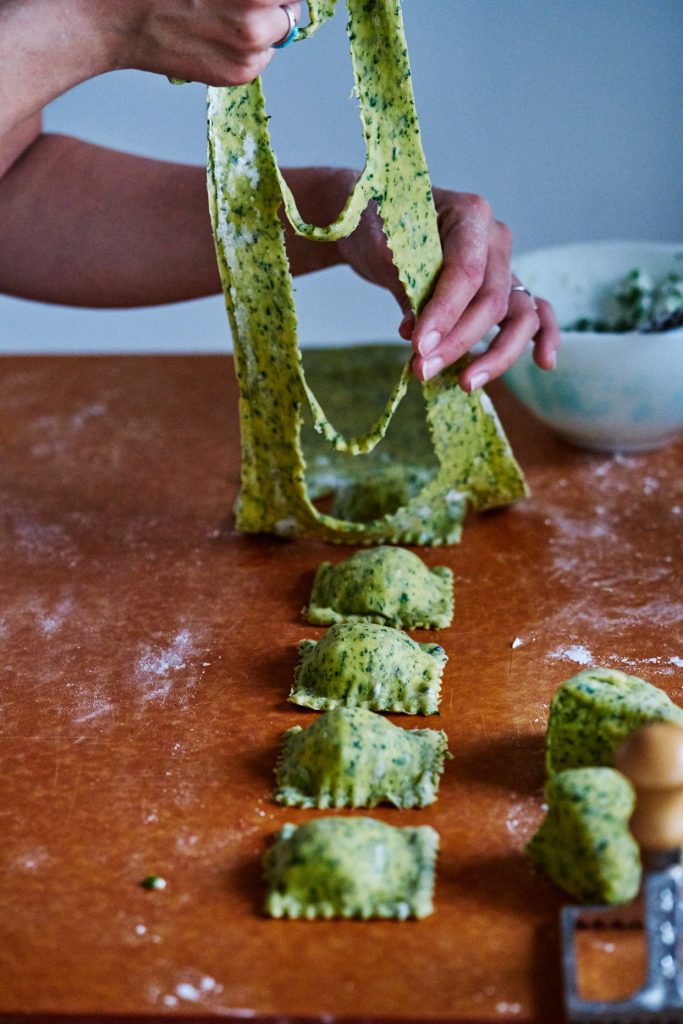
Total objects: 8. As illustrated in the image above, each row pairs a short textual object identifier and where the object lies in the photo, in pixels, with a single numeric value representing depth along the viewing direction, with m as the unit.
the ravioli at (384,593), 0.99
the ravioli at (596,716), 0.86
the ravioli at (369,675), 0.93
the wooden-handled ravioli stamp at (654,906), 0.77
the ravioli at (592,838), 0.81
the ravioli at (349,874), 0.82
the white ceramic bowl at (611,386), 1.10
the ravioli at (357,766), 0.87
